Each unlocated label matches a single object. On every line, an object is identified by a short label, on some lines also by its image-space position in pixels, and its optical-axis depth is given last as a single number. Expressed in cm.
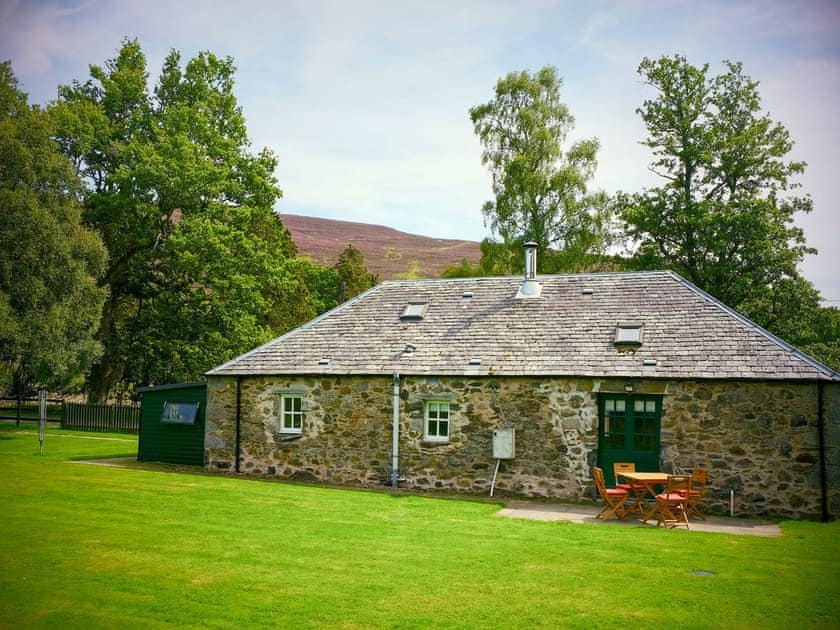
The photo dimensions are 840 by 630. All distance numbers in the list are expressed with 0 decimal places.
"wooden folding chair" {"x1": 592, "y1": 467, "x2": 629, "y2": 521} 1413
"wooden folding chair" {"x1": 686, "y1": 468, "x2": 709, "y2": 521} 1434
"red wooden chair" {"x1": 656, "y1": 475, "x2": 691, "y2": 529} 1373
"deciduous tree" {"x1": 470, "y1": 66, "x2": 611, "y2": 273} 3400
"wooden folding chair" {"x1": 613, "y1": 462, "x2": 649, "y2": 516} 1457
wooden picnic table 1395
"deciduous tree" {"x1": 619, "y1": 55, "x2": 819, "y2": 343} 3055
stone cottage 1525
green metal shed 2059
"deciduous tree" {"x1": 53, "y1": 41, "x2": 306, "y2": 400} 3275
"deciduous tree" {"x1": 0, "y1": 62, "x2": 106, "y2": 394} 2691
